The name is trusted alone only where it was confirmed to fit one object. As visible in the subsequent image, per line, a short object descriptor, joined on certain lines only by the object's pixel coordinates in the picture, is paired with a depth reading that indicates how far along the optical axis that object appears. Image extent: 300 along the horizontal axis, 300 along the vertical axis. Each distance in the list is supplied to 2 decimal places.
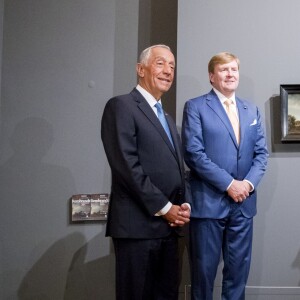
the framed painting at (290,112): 2.76
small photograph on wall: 3.05
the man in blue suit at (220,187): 2.32
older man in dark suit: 1.96
